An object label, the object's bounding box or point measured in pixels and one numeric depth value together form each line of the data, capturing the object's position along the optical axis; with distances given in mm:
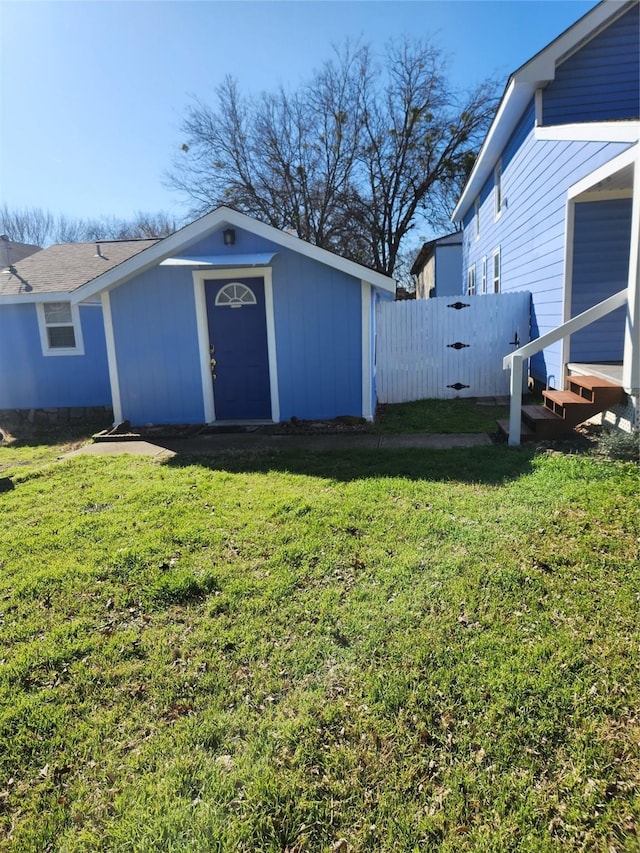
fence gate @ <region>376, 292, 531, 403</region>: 10148
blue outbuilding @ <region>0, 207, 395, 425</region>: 7941
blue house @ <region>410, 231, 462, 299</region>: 21328
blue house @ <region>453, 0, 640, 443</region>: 6654
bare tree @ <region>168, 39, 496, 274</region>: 24266
